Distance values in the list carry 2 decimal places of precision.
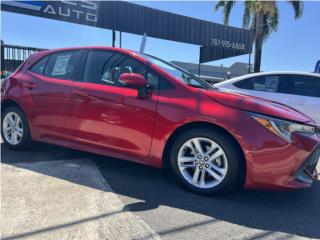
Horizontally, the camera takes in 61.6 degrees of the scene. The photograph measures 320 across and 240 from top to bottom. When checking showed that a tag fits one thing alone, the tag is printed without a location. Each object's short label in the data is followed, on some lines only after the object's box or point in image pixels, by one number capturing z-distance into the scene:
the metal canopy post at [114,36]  10.77
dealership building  9.17
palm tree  14.25
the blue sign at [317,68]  6.94
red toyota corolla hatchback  2.49
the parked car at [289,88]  4.82
